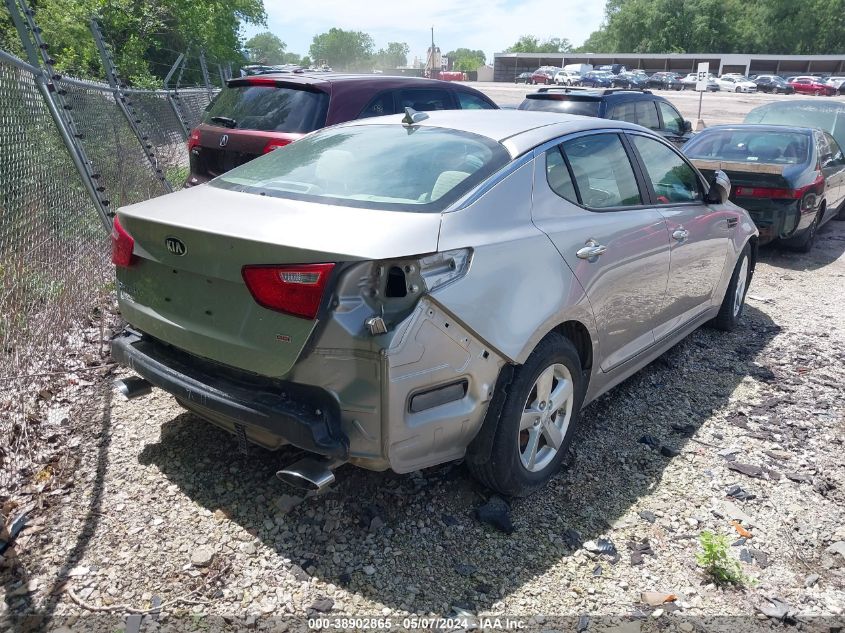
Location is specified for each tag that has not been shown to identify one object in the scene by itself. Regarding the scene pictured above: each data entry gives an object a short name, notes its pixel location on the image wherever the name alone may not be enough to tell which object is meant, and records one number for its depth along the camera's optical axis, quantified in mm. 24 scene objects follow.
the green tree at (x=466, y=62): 117838
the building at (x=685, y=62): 79312
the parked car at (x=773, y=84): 60312
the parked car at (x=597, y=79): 62719
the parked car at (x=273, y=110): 6059
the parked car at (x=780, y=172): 7562
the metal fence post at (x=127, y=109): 7832
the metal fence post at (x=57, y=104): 5195
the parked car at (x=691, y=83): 61341
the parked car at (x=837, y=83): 55750
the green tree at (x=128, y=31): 16781
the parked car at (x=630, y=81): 61094
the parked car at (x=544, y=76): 70562
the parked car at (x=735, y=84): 60125
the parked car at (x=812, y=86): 56312
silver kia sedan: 2473
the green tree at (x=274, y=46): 145625
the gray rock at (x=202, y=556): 2723
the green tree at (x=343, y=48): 160750
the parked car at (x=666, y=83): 64625
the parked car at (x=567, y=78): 63950
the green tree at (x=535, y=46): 130875
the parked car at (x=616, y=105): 9883
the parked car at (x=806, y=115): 11359
